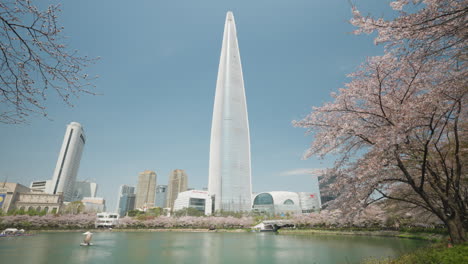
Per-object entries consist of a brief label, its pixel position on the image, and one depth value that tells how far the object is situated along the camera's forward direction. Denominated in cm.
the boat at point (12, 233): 4477
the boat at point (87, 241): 3009
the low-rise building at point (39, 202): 8750
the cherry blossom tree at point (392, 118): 719
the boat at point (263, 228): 7656
